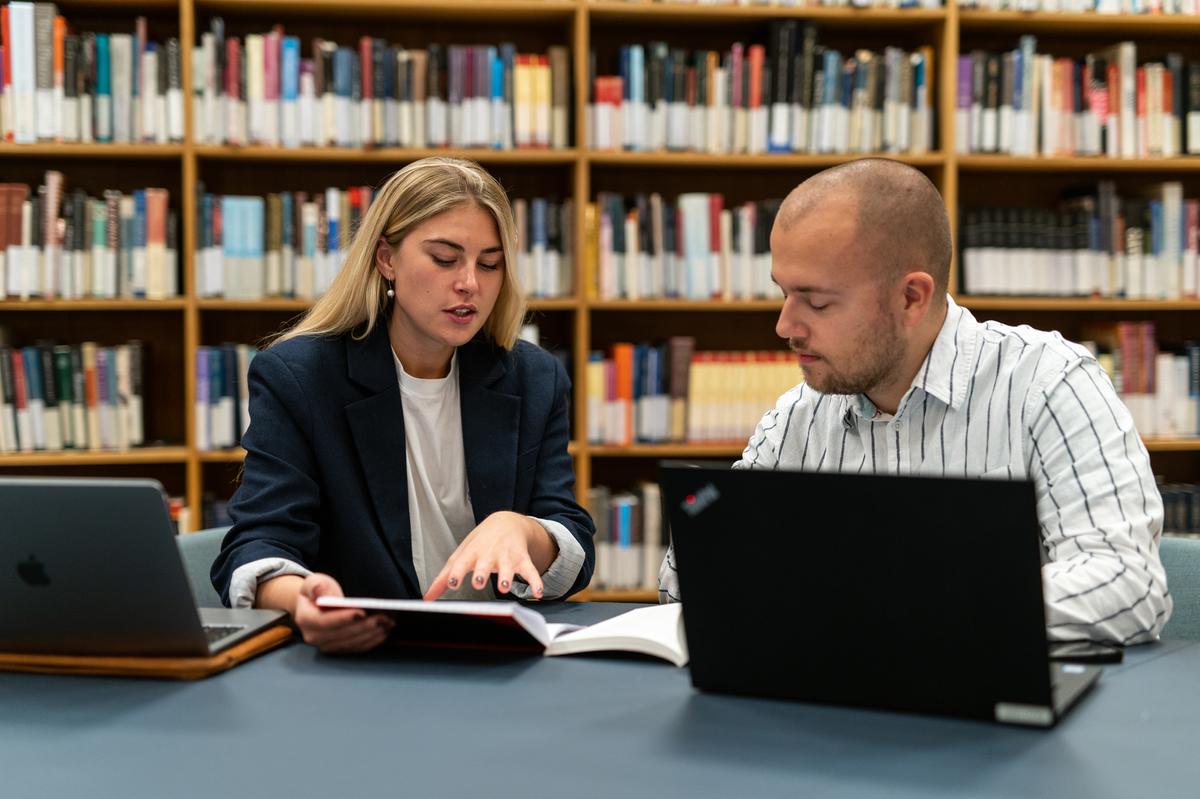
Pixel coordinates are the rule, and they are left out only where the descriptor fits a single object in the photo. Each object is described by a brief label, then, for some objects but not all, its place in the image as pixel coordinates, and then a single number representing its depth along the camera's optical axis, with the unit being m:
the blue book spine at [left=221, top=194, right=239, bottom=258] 3.20
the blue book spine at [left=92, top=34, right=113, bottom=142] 3.14
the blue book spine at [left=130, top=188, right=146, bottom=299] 3.18
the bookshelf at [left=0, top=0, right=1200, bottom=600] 3.23
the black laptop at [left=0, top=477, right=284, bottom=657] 1.12
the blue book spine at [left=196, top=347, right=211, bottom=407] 3.19
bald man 1.41
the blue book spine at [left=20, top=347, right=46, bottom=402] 3.15
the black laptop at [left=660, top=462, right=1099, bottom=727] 0.93
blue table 0.89
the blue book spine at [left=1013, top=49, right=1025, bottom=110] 3.35
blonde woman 1.74
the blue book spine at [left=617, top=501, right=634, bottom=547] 3.35
